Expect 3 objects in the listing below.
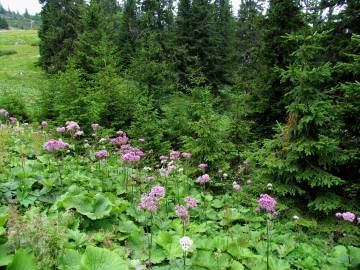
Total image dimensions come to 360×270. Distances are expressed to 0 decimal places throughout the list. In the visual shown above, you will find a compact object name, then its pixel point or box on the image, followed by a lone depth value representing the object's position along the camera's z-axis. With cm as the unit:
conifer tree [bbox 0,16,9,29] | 10726
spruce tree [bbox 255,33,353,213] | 682
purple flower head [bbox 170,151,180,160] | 731
